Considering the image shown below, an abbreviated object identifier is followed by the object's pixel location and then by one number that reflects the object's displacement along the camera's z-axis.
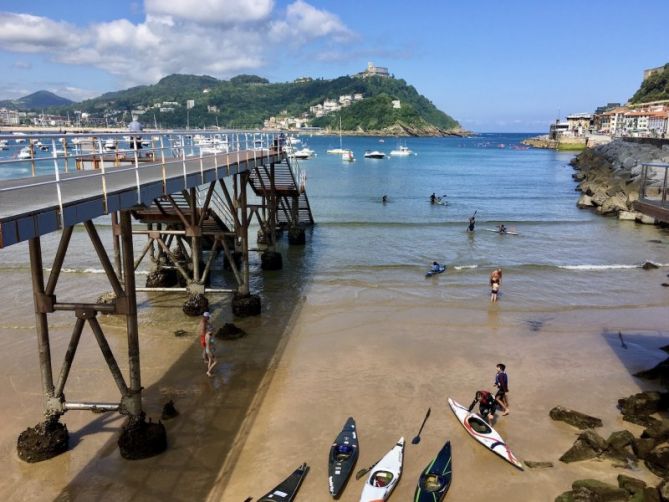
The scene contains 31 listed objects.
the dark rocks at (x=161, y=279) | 19.27
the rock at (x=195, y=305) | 16.73
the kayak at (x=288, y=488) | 8.14
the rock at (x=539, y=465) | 9.19
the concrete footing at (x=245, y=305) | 16.64
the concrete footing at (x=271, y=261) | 23.16
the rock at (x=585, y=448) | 9.32
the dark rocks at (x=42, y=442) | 9.09
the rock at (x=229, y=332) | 14.73
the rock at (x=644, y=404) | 10.80
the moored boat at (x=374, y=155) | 106.31
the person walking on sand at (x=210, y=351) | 12.38
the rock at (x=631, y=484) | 8.09
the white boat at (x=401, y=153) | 122.56
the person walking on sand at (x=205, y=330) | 12.30
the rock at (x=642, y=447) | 9.27
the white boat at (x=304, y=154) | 103.62
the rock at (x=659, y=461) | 8.76
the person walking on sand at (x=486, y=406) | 10.51
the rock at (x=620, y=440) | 9.49
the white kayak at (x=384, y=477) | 8.36
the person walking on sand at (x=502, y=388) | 11.02
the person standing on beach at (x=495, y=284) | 18.70
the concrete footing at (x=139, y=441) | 9.25
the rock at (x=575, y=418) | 10.52
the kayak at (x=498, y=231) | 33.00
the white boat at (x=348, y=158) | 99.31
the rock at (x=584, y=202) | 45.84
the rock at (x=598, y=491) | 7.97
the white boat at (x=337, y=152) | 116.68
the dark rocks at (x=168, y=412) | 10.60
